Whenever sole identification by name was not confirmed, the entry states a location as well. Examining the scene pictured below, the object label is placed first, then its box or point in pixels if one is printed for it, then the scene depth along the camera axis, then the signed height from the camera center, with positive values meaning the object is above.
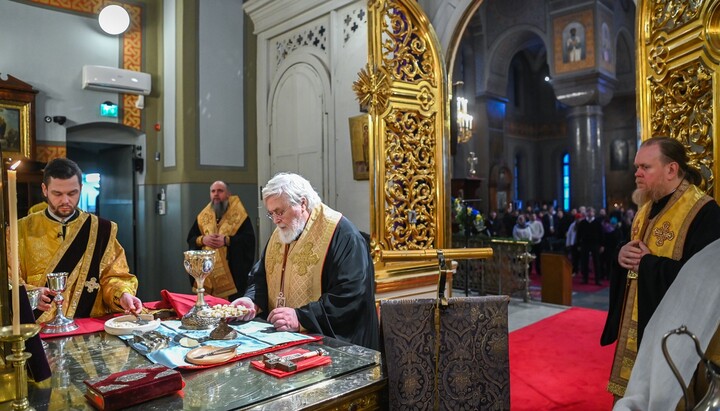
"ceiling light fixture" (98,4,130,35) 7.25 +2.68
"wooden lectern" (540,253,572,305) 7.15 -1.02
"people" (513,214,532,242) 11.04 -0.52
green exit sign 7.34 +1.45
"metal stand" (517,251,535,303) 7.44 -0.84
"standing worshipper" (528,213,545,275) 11.31 -0.60
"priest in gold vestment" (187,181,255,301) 5.50 -0.32
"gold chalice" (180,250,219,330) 2.29 -0.30
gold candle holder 1.27 -0.35
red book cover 1.45 -0.50
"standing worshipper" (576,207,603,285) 9.95 -0.72
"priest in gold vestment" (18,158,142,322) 2.77 -0.21
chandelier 9.74 +1.61
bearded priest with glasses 2.62 -0.31
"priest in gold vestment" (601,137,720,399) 2.56 -0.15
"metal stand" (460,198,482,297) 8.04 -0.26
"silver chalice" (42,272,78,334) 2.23 -0.45
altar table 1.50 -0.54
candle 1.27 -0.07
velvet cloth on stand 1.71 -0.48
